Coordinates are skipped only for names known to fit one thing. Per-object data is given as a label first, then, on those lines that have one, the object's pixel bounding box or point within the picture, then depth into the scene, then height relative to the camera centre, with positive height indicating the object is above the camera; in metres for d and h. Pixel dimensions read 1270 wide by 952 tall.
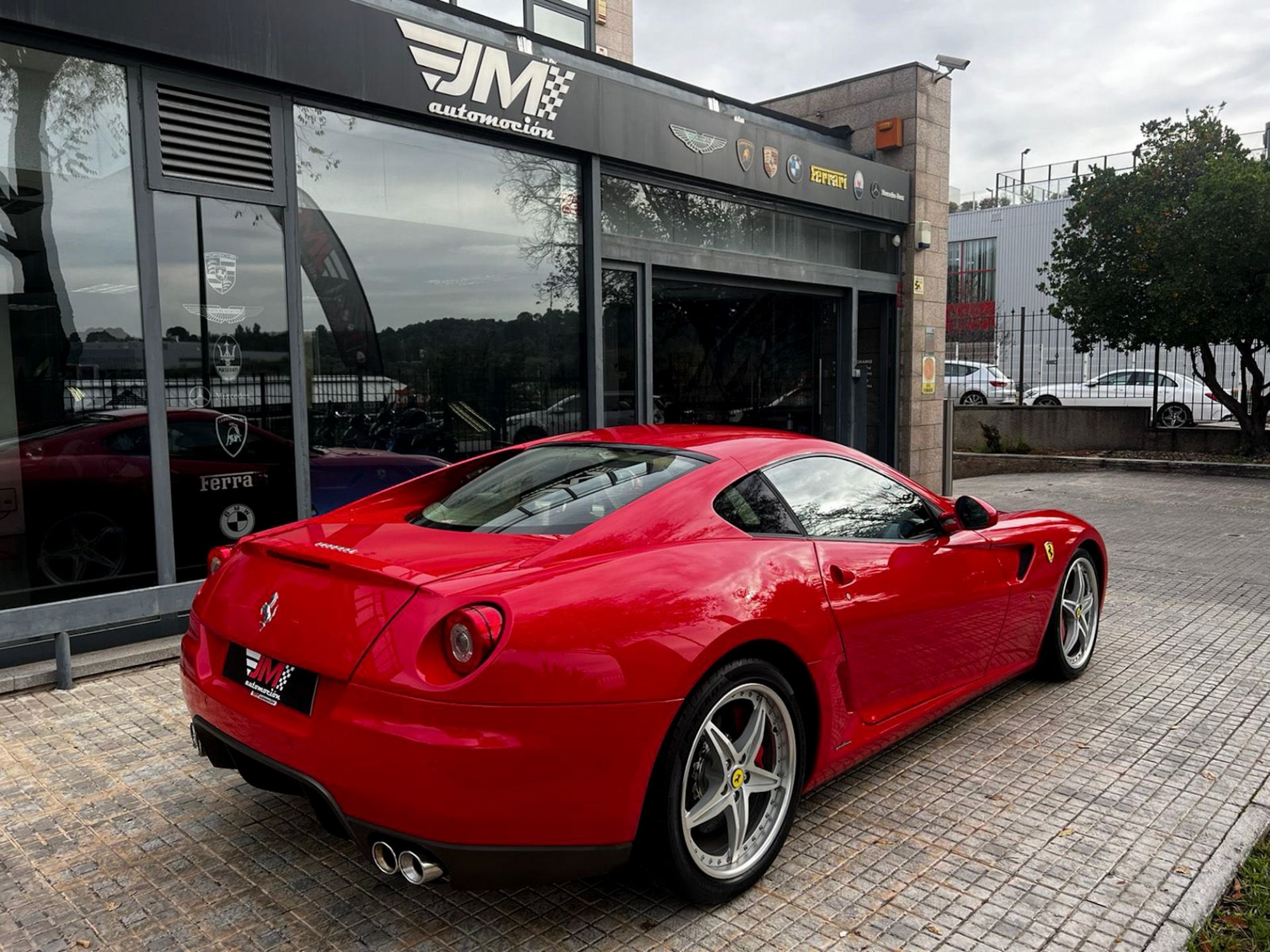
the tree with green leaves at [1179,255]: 13.57 +2.00
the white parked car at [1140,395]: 19.09 -0.26
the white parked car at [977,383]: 25.75 +0.05
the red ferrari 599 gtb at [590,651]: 2.31 -0.74
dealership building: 5.21 +0.92
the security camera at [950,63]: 10.96 +3.76
